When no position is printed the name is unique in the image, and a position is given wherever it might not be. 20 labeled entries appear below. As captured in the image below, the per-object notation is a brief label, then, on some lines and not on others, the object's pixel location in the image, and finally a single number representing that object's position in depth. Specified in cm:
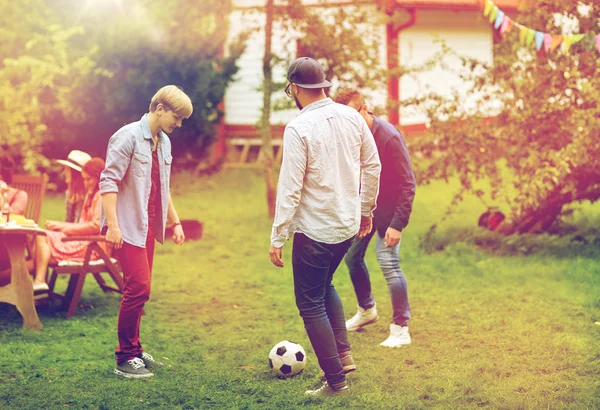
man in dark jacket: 585
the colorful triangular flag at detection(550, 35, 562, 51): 919
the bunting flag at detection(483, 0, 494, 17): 954
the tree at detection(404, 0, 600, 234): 898
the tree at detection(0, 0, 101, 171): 1538
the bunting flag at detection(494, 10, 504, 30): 952
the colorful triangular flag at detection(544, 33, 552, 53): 920
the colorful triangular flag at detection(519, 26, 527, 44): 932
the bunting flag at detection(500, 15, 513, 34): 956
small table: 667
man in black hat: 460
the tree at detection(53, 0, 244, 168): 1470
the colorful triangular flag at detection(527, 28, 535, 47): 927
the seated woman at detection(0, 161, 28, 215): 748
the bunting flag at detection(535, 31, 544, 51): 923
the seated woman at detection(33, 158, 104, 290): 746
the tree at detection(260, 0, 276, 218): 1202
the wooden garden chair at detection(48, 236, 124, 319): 728
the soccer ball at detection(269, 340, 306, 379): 539
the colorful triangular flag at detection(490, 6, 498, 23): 948
